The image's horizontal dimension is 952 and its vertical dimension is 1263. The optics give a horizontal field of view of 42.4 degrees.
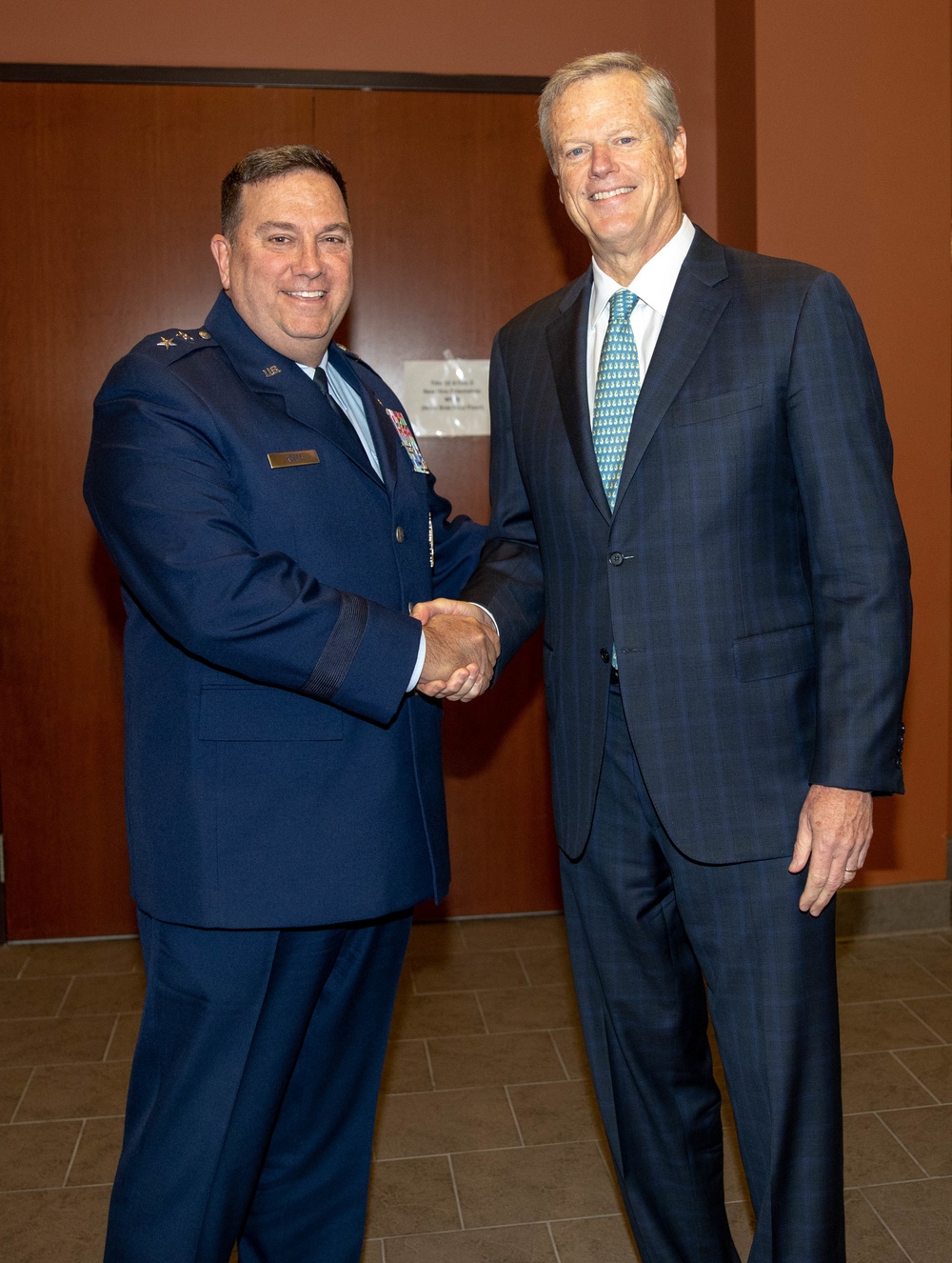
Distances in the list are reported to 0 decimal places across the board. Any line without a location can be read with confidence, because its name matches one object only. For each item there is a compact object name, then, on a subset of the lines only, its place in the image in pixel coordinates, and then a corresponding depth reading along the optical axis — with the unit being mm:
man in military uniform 1762
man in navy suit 1749
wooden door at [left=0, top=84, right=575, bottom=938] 3680
